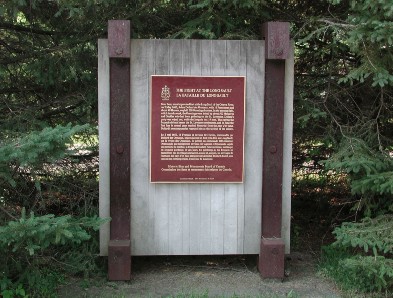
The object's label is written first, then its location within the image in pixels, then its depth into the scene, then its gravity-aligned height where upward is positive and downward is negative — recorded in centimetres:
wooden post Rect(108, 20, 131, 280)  538 -28
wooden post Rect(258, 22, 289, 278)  563 -47
